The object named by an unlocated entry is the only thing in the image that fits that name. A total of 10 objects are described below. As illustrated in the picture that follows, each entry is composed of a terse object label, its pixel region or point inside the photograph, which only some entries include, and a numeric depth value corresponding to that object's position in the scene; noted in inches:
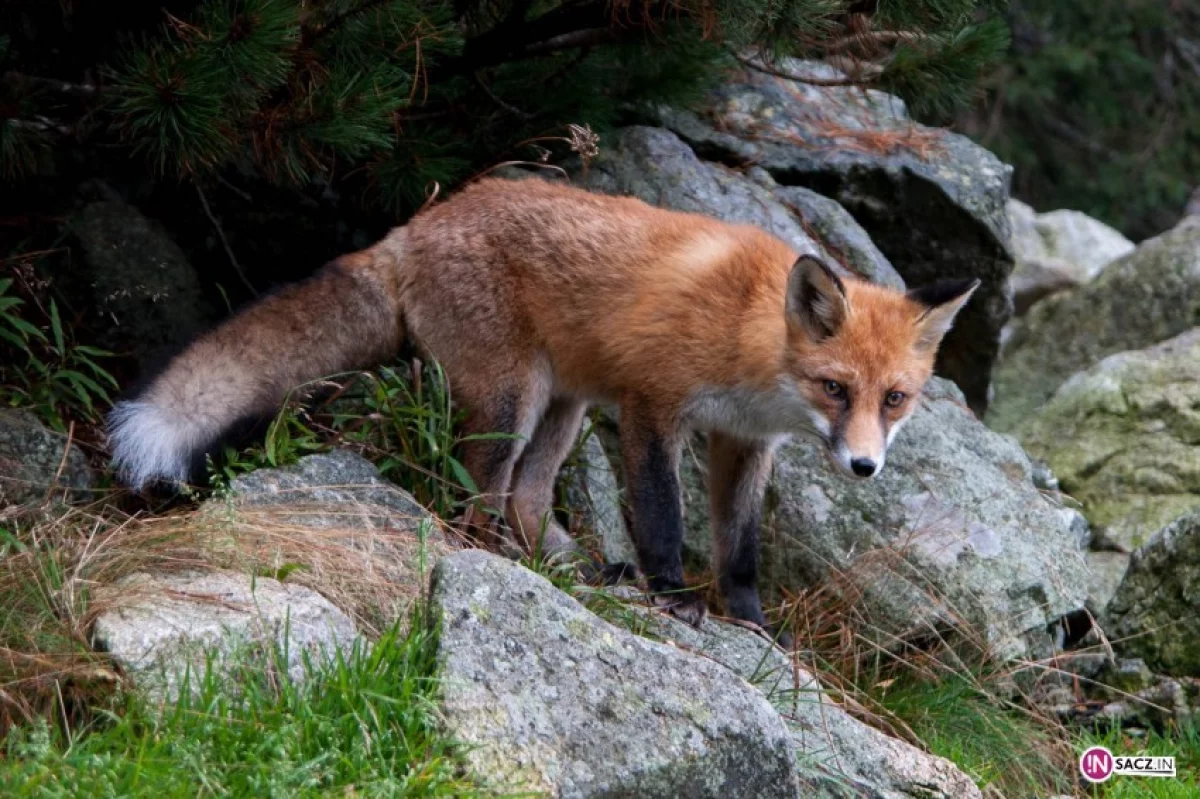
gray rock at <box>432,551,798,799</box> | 259.8
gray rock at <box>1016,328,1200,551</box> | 552.4
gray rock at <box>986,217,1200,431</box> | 679.7
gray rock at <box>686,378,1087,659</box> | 433.7
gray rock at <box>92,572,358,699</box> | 270.8
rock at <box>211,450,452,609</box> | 319.0
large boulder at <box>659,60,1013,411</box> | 568.7
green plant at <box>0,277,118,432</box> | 412.8
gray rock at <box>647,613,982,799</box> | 310.2
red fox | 389.4
